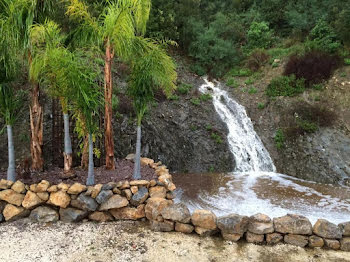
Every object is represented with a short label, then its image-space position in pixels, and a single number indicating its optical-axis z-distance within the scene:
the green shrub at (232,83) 15.86
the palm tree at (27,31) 5.79
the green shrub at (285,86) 13.85
